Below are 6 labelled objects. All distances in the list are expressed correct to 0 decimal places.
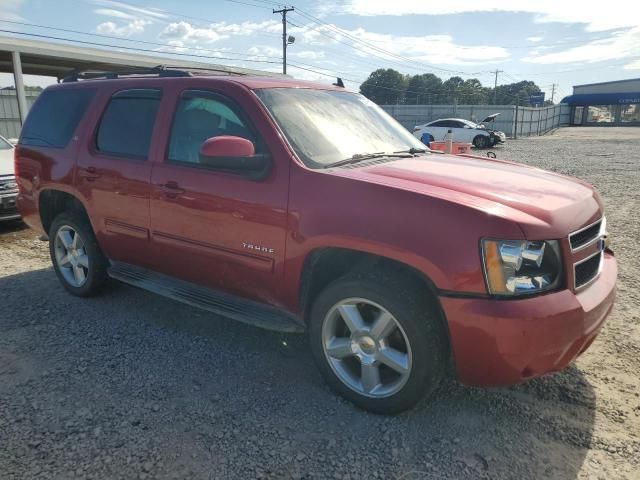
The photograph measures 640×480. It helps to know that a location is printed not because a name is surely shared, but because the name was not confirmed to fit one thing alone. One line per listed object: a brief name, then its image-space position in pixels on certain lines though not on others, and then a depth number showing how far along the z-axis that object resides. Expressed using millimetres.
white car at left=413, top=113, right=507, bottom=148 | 25603
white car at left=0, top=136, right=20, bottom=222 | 7230
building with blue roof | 65125
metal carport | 18359
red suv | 2482
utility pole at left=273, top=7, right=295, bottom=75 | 44272
